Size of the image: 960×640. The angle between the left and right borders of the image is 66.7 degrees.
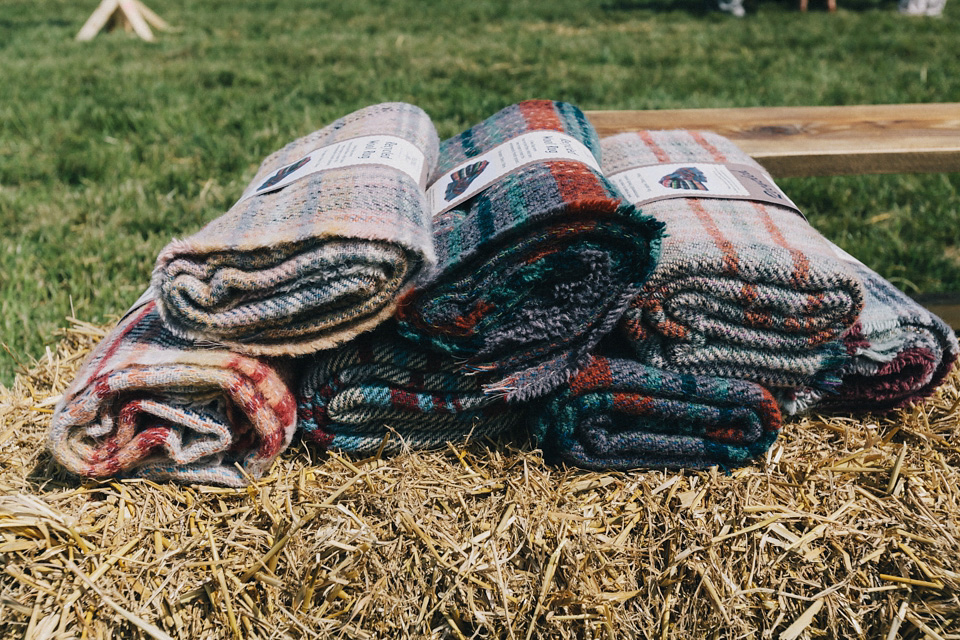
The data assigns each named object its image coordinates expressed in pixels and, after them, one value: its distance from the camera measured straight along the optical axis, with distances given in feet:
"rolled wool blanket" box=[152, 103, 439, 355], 3.92
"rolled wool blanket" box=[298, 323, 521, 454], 4.42
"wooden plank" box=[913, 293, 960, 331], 6.77
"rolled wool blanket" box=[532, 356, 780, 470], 4.41
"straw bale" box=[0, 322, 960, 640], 4.10
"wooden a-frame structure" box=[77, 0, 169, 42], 22.20
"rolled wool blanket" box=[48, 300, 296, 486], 4.07
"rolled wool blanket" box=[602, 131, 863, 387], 4.22
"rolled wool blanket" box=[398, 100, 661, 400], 3.94
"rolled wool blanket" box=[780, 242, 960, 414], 4.77
